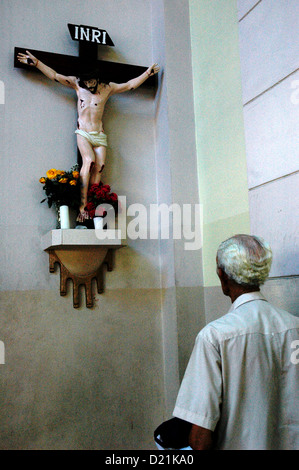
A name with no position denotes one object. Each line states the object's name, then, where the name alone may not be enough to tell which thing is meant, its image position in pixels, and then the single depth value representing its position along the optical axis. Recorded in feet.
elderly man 4.62
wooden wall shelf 9.98
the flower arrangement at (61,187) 10.37
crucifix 10.91
